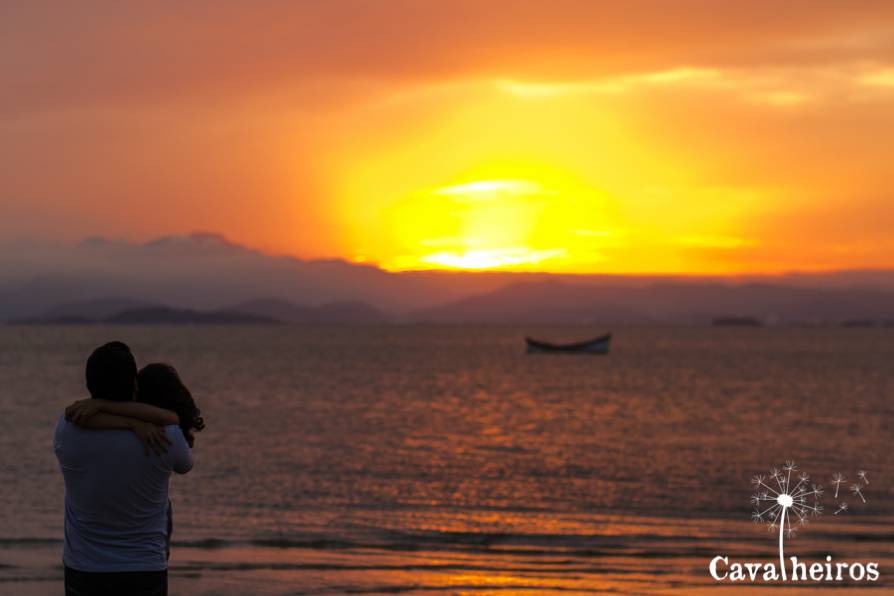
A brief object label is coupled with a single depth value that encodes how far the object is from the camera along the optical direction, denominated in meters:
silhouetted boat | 159.00
